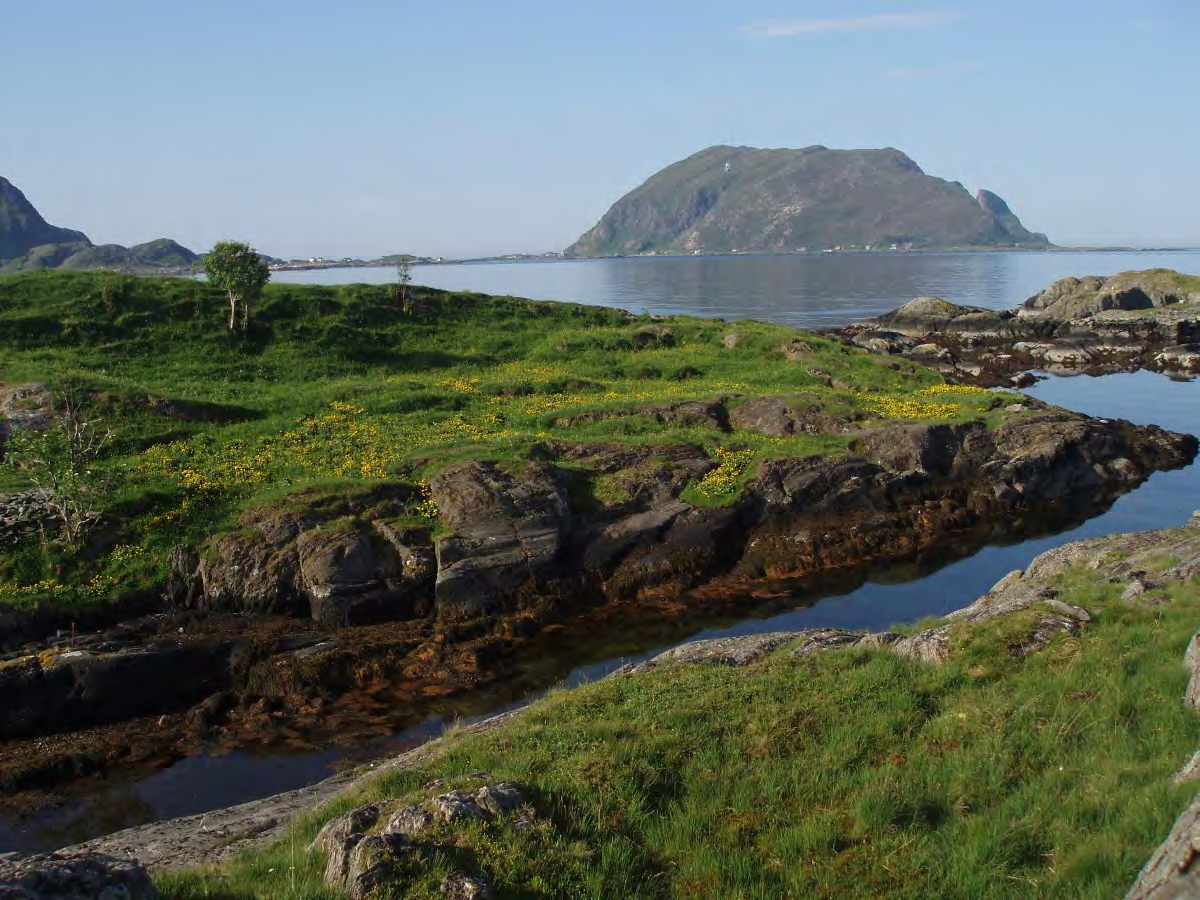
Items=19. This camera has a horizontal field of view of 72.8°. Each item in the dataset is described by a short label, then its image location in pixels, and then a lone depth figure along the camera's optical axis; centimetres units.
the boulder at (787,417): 4219
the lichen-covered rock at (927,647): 1636
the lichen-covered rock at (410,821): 1052
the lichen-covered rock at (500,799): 1095
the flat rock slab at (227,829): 1443
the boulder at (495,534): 2952
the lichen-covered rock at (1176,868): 690
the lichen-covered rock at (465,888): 945
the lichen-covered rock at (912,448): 3994
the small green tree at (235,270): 5345
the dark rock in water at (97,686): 2286
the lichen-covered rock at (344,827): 1087
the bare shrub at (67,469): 2909
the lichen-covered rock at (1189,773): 996
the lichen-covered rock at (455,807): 1069
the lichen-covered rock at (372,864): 955
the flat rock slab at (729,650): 1944
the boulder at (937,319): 10269
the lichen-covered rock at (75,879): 788
